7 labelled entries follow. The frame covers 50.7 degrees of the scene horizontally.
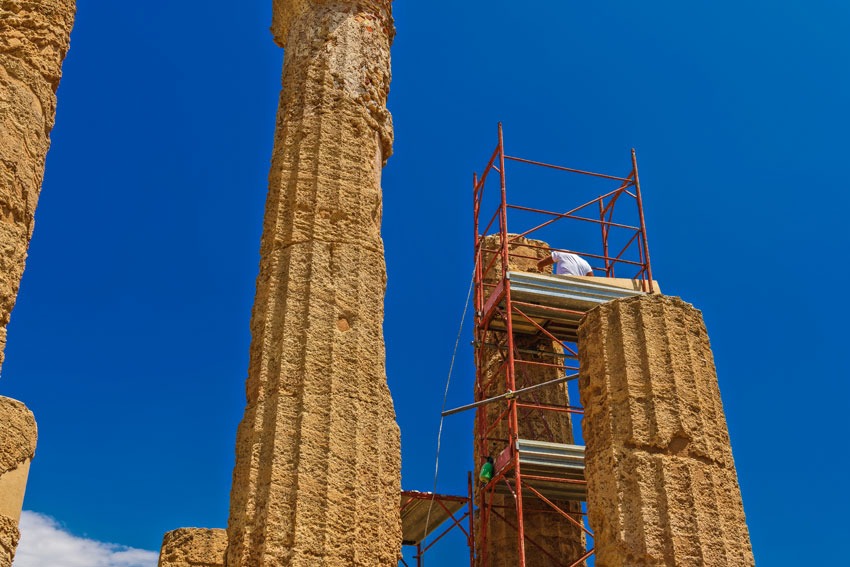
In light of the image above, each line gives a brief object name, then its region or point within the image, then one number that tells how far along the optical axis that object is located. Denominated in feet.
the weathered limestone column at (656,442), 21.75
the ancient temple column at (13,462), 13.05
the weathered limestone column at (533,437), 47.52
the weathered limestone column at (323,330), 24.50
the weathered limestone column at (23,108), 13.80
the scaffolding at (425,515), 50.11
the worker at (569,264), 52.70
